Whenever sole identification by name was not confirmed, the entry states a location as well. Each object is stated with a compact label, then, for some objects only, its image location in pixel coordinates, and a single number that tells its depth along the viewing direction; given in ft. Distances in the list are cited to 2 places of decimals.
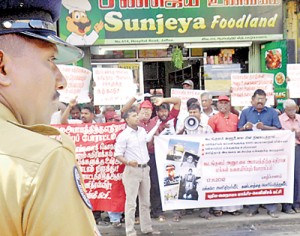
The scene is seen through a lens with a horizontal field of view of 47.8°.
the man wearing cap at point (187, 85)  21.76
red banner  15.80
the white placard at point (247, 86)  18.63
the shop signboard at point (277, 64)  24.43
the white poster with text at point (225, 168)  16.21
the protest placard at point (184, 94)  18.27
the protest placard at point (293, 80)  19.08
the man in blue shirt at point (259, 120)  17.08
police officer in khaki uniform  2.09
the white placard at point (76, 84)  16.89
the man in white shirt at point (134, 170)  15.01
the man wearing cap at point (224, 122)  17.06
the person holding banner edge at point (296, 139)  17.22
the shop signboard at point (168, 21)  23.90
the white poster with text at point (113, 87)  17.51
